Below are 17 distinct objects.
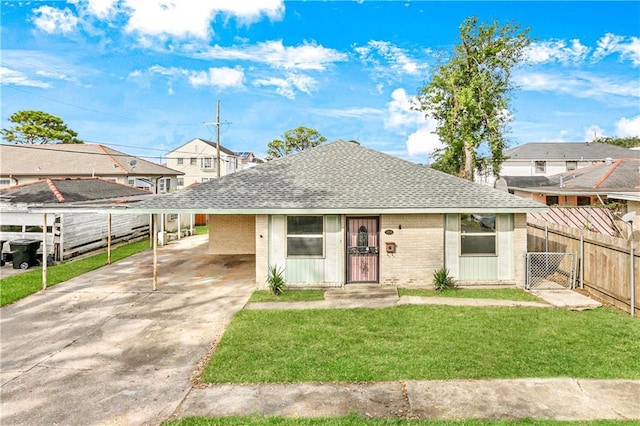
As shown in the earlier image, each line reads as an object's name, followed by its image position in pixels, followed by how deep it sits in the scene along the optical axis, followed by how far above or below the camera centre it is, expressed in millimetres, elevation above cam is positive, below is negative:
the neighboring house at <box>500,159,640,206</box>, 23969 +1961
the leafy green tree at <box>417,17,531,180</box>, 26875 +9061
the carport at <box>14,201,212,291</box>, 11299 +102
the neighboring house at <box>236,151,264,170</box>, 62769 +10010
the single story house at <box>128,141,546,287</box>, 11695 -730
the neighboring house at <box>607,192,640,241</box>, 13927 +386
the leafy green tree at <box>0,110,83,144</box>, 49562 +10888
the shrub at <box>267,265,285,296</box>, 11250 -1996
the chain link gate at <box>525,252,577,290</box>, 11352 -1742
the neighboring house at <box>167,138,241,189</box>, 52000 +7256
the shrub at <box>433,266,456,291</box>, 11500 -1956
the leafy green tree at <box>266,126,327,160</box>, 61406 +11764
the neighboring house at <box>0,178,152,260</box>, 16016 -184
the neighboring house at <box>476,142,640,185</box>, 47438 +6882
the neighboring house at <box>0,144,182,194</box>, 30688 +4159
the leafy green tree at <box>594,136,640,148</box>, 82438 +15673
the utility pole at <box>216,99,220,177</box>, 31000 +7045
